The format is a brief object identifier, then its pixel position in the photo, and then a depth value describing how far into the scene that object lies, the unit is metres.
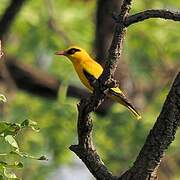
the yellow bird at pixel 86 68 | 9.82
